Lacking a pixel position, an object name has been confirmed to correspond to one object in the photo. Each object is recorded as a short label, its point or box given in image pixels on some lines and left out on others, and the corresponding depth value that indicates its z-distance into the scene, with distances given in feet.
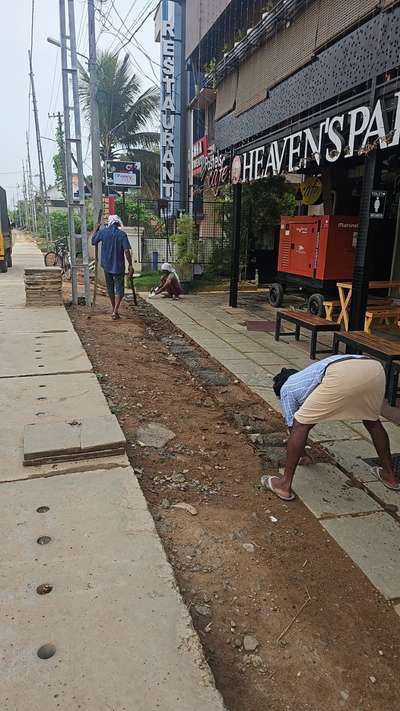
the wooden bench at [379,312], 22.07
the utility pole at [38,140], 95.97
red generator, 27.32
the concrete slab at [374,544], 8.10
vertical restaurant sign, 54.49
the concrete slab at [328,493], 9.97
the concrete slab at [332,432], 13.25
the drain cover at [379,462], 11.64
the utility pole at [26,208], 228.51
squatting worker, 38.06
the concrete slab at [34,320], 23.93
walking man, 26.96
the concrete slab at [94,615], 5.44
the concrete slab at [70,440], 10.65
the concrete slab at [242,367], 19.33
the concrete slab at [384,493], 10.28
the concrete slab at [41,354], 17.24
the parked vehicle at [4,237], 55.21
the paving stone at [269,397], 15.64
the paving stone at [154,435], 12.39
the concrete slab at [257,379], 17.75
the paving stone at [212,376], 18.34
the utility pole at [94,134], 37.81
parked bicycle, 55.58
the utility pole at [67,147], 28.32
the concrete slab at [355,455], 11.43
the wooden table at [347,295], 25.03
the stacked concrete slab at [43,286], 30.07
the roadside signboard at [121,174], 50.16
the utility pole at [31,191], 159.43
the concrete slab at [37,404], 10.85
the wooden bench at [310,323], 20.92
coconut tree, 78.84
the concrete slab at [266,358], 20.74
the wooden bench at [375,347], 15.12
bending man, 9.29
